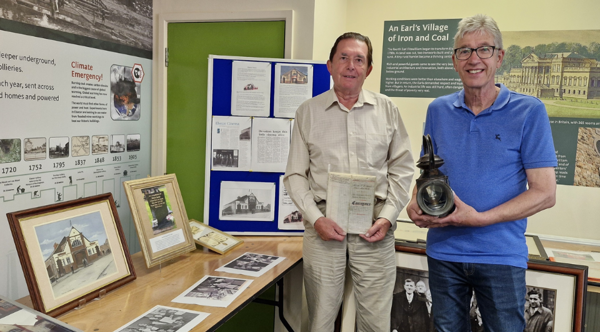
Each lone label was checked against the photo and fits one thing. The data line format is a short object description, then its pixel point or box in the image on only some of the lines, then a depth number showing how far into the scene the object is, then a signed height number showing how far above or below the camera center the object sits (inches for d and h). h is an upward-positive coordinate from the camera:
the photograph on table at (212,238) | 90.6 -22.4
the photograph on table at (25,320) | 49.6 -22.4
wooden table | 59.2 -25.2
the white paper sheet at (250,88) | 98.8 +10.0
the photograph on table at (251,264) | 79.9 -24.6
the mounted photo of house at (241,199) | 101.1 -14.9
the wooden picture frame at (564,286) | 80.5 -26.0
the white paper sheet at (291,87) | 98.5 +10.6
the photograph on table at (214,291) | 66.2 -25.1
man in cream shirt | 78.3 -6.8
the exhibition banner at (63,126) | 69.8 +0.1
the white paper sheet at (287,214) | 101.0 -18.1
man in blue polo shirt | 59.5 -5.0
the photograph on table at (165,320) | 56.7 -25.2
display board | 98.8 +0.8
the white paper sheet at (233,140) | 99.4 -1.8
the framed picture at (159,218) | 77.0 -16.0
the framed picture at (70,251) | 56.6 -17.5
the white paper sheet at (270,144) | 99.6 -2.2
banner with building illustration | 116.2 +15.8
